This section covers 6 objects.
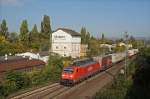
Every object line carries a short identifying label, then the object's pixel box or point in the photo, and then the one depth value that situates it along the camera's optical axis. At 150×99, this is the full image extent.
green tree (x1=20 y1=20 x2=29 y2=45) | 85.31
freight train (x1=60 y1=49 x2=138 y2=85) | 34.09
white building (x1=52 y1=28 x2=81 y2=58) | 80.19
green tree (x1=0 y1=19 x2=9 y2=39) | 86.38
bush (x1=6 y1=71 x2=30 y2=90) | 33.19
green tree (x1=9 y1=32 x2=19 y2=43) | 101.14
